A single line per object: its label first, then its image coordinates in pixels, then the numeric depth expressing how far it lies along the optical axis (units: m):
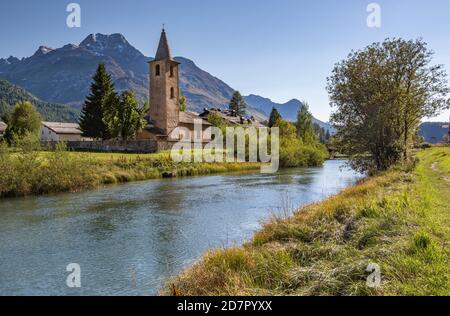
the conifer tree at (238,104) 130.12
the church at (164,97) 75.12
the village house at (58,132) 102.00
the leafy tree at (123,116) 60.34
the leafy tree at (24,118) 79.26
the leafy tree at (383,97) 29.28
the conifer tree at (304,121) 89.29
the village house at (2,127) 104.01
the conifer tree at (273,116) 107.12
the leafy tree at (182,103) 97.80
